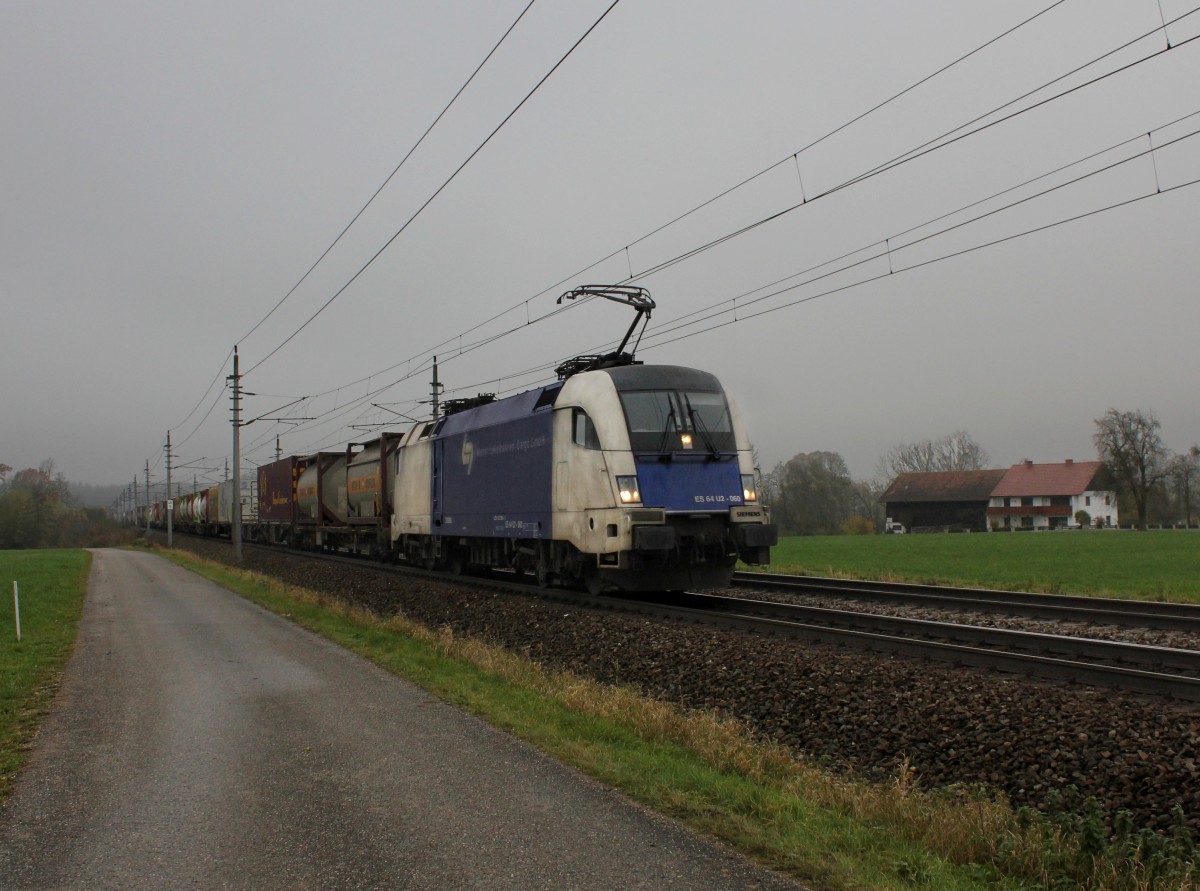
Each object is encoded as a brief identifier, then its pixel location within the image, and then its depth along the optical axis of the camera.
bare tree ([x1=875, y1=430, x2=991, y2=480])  108.44
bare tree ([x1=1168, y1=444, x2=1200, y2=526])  87.19
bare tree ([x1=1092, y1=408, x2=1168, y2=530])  82.94
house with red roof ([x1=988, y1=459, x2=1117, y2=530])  91.50
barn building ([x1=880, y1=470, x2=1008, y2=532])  90.62
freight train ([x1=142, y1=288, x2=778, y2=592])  13.62
